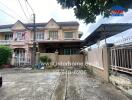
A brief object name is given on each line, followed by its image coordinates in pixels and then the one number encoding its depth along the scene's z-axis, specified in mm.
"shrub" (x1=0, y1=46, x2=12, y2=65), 11372
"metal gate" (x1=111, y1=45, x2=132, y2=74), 3848
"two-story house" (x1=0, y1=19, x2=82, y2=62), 14205
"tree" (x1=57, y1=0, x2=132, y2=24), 2541
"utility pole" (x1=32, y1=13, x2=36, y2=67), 11620
